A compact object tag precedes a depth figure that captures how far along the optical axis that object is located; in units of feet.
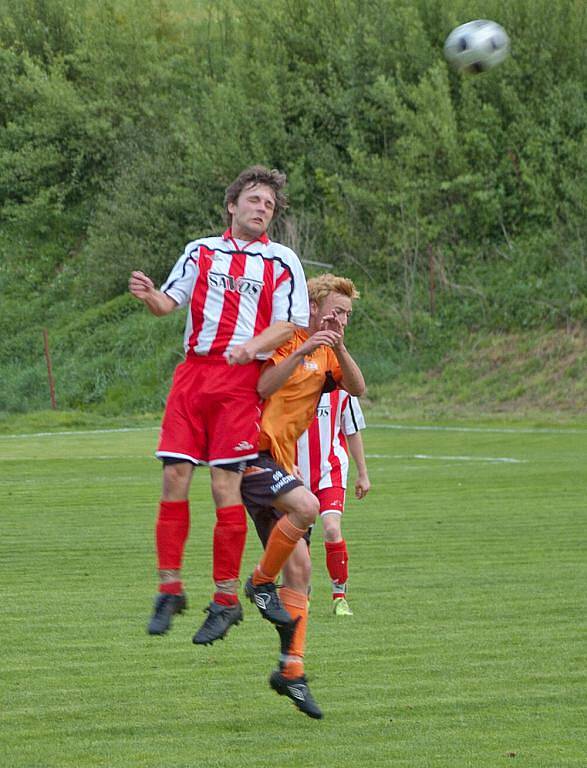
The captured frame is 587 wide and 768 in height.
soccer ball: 89.20
